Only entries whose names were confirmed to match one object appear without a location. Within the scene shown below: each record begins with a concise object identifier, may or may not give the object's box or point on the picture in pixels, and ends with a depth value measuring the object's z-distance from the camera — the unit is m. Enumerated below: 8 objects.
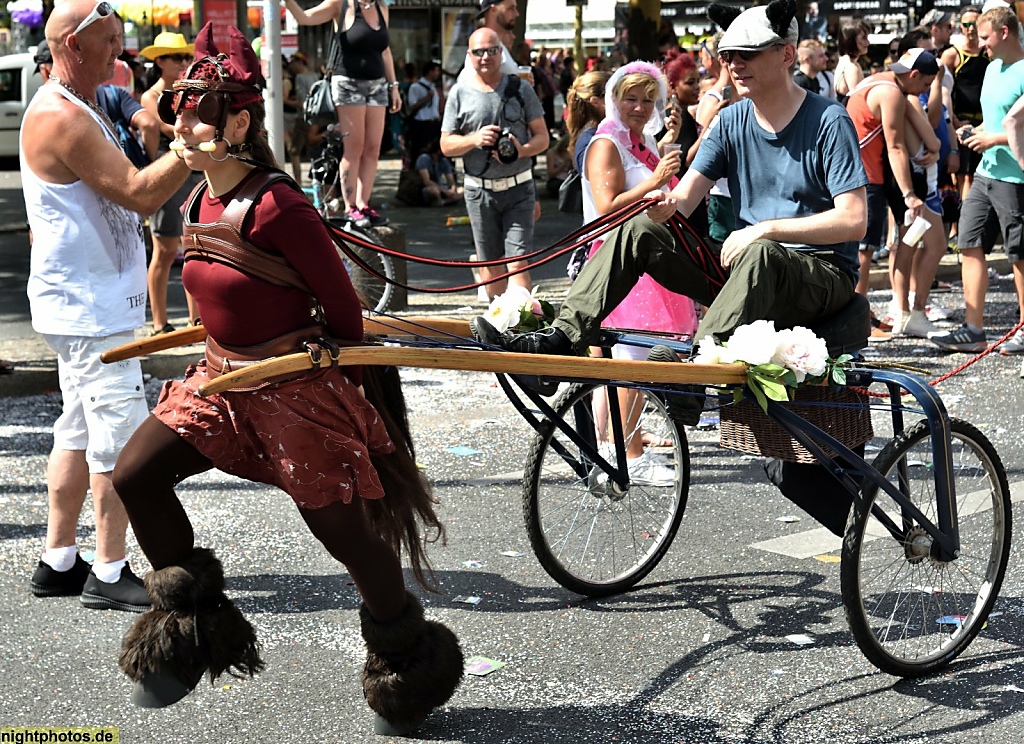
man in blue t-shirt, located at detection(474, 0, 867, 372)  4.48
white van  24.12
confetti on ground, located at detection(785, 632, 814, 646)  4.68
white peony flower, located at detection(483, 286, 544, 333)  4.68
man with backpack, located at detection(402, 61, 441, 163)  19.12
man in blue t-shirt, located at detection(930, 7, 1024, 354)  9.14
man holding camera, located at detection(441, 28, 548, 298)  8.98
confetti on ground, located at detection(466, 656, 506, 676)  4.46
